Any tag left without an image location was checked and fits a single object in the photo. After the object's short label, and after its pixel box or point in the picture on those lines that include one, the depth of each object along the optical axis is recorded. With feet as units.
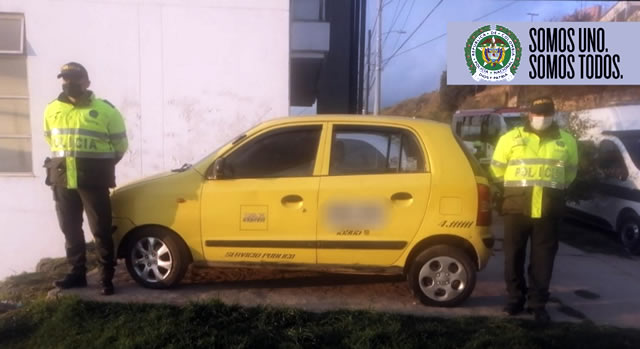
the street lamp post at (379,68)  63.97
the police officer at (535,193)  14.40
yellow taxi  15.05
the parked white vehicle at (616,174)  26.91
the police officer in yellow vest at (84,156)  14.87
